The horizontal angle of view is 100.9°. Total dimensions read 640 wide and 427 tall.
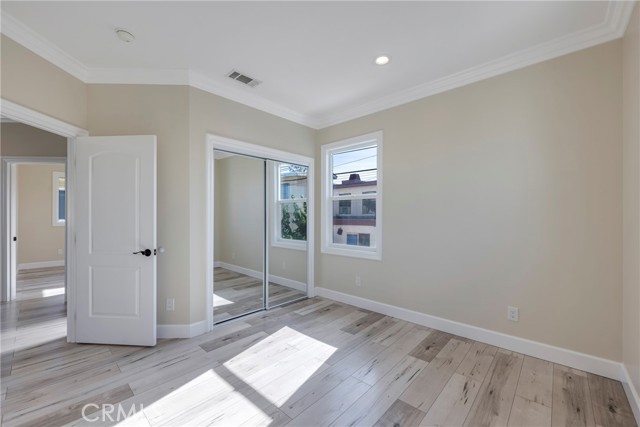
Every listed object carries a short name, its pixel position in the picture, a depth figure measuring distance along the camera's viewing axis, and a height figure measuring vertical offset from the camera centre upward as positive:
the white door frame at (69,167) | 2.23 +0.45
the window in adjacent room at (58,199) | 6.16 +0.32
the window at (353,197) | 3.56 +0.22
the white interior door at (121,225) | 2.59 -0.13
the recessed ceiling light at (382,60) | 2.50 +1.47
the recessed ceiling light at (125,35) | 2.15 +1.47
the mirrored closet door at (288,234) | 3.95 -0.33
